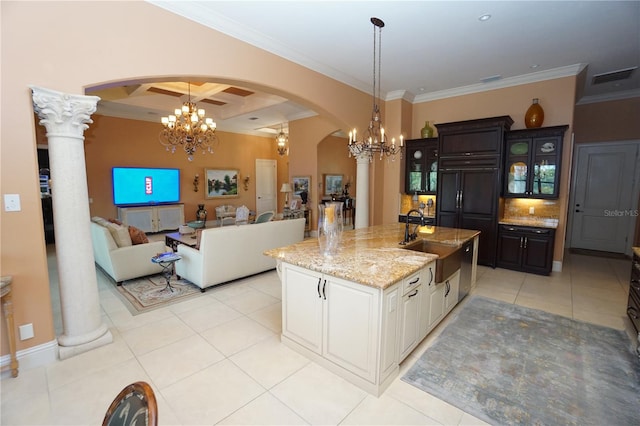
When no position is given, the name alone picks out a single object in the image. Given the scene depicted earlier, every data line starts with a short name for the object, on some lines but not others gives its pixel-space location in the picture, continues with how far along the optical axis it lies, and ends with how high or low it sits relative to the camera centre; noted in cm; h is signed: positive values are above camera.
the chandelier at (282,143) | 938 +133
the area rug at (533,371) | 204 -158
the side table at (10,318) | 223 -107
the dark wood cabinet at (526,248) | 471 -109
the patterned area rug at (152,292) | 369 -154
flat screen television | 750 -8
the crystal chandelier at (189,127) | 562 +115
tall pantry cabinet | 497 +14
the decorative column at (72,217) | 241 -30
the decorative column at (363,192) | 585 -18
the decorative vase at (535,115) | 486 +115
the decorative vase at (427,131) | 595 +108
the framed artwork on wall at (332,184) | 951 -3
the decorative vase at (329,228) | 272 -43
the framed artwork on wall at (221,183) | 932 +0
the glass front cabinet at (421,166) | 588 +36
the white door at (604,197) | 581 -28
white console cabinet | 751 -92
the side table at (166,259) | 404 -107
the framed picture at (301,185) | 812 -5
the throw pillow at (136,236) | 451 -84
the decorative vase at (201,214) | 864 -92
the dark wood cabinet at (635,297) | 289 -118
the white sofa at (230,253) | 405 -104
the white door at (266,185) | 1071 -9
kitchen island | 214 -100
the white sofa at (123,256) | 419 -110
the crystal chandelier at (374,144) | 335 +48
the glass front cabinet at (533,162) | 472 +37
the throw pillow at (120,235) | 428 -77
